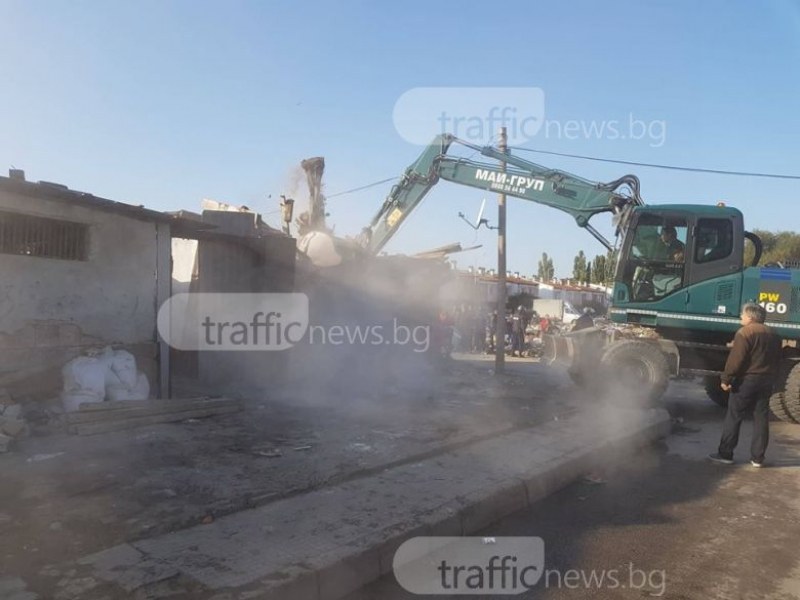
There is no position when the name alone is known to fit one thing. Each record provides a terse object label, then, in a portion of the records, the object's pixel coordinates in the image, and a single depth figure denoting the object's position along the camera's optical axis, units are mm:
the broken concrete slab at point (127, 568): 3215
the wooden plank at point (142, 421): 6282
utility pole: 13569
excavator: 9352
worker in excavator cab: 9711
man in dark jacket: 6367
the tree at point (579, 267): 61291
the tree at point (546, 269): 66938
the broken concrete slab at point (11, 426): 5836
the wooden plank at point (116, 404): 6496
